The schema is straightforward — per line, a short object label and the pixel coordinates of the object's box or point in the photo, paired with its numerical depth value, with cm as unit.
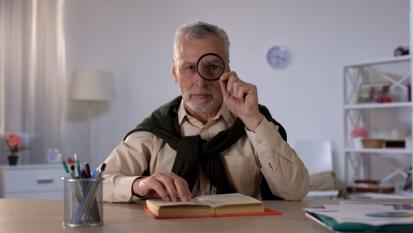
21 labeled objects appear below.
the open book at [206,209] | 127
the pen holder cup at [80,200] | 115
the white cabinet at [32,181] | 401
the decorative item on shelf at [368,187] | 380
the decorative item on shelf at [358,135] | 399
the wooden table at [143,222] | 113
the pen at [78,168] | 118
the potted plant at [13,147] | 416
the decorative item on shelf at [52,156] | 435
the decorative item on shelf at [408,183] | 376
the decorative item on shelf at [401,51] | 378
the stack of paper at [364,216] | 100
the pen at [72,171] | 118
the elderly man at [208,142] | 161
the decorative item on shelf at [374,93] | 392
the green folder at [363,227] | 100
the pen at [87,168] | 118
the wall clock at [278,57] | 450
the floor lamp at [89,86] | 454
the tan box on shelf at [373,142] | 387
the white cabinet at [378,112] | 386
